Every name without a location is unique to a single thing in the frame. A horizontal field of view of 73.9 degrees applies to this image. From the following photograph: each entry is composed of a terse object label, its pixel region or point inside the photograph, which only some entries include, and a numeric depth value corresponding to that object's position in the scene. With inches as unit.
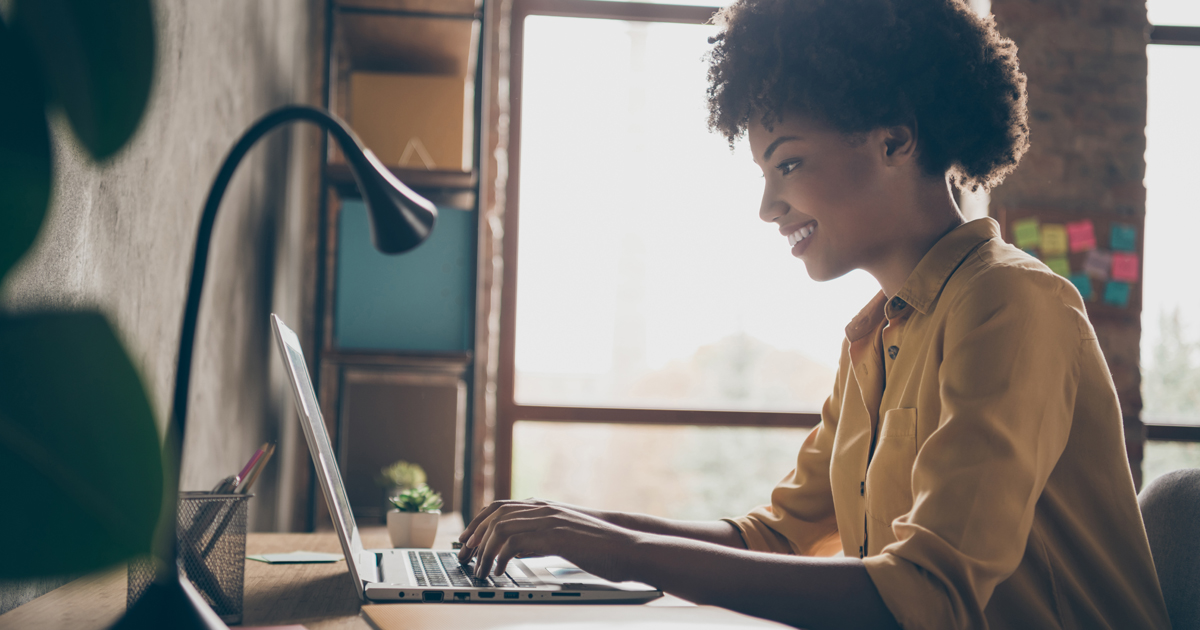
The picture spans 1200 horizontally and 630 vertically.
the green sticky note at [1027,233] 110.1
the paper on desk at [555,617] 27.9
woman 30.4
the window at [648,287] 110.1
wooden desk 30.1
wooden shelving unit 79.0
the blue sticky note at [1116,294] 111.3
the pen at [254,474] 37.4
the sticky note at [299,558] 45.3
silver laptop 32.6
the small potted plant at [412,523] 51.4
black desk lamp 22.5
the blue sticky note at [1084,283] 111.0
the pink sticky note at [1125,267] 111.8
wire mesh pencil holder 30.8
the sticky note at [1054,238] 110.6
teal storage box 78.9
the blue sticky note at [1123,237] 111.8
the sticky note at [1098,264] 111.5
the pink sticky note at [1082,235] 110.8
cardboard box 82.5
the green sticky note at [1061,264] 110.9
